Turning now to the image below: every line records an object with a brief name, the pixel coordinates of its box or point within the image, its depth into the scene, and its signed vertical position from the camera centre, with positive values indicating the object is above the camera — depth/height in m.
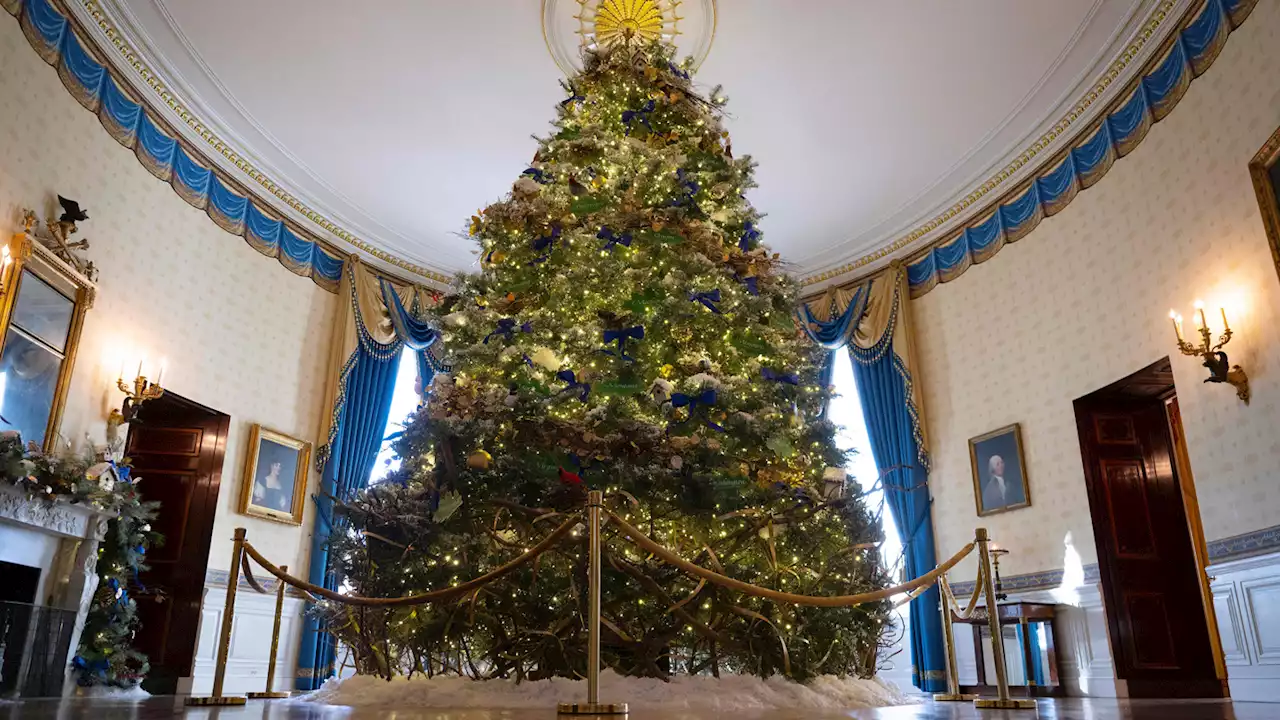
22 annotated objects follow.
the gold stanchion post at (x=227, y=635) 4.41 -0.05
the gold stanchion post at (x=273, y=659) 5.30 -0.20
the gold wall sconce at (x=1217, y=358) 6.18 +1.92
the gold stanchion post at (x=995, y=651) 3.97 -0.10
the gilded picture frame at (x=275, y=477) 9.23 +1.58
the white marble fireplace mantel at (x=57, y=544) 5.82 +0.56
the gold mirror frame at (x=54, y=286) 6.04 +2.49
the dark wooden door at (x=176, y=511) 8.45 +1.13
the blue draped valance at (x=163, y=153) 6.82 +4.42
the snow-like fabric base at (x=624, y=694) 4.09 -0.32
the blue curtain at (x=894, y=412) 9.77 +2.61
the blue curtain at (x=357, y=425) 9.30 +2.37
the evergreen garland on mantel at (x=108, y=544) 6.04 +0.65
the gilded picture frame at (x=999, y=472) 9.02 +1.62
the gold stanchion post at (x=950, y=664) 5.13 -0.20
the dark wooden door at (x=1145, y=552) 7.71 +0.70
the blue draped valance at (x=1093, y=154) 6.85 +4.45
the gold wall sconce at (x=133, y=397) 7.45 +1.92
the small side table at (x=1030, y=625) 7.95 +0.03
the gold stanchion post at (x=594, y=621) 3.39 +0.03
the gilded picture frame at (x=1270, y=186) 5.81 +2.93
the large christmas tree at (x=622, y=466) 4.45 +0.85
